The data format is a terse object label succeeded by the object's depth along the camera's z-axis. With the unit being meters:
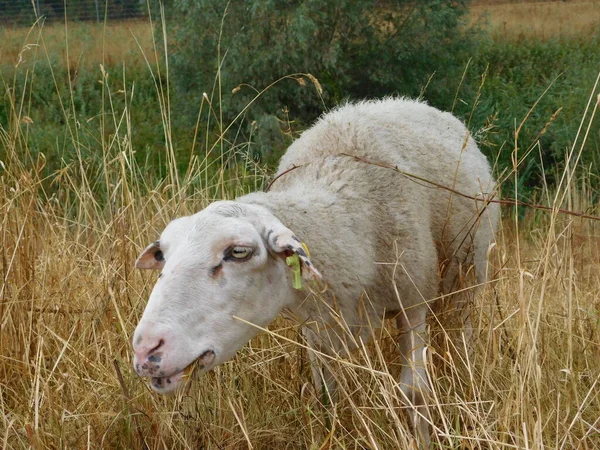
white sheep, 2.64
